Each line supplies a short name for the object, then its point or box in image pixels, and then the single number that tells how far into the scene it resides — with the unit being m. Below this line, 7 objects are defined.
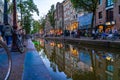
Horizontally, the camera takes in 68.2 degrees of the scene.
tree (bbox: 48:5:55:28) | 41.85
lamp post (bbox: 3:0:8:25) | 7.67
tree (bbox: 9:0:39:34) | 10.96
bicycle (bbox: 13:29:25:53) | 5.42
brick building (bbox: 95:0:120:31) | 16.17
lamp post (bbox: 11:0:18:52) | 5.49
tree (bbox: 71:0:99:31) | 15.98
